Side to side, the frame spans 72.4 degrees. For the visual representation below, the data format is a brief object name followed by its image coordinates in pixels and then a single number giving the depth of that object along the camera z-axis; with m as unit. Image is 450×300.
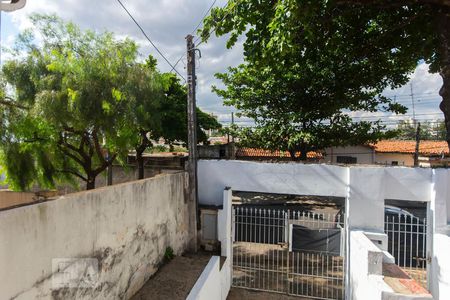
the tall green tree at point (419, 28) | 7.15
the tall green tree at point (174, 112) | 12.19
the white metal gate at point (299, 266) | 8.16
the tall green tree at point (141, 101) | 8.84
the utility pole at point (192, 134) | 8.02
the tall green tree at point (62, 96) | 8.20
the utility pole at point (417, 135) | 15.40
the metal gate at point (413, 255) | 8.22
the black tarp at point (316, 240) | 8.20
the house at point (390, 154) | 20.52
